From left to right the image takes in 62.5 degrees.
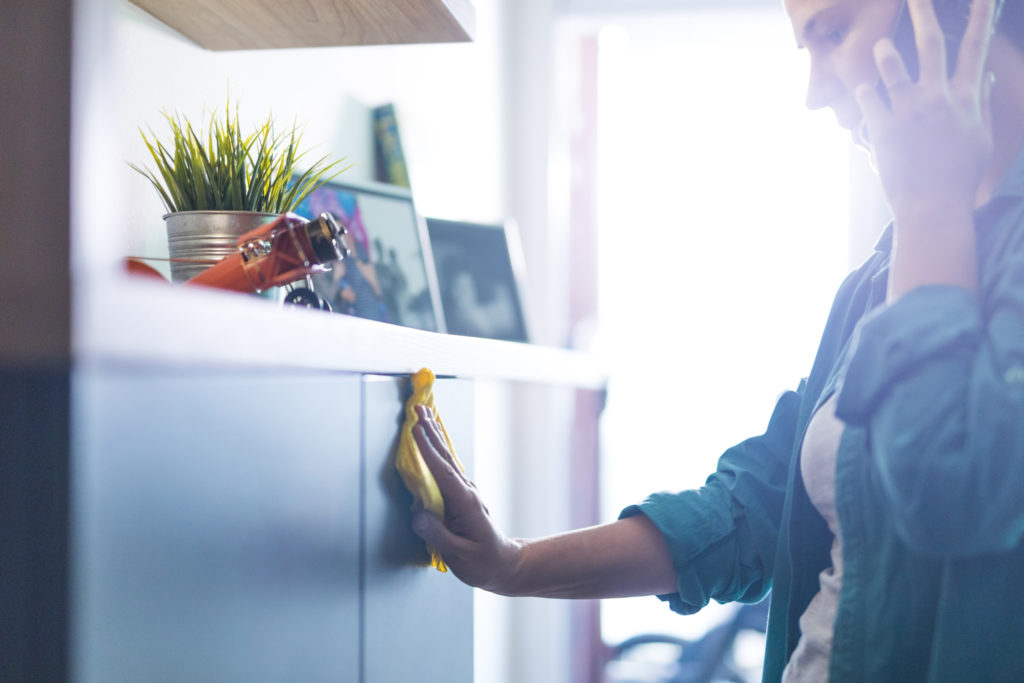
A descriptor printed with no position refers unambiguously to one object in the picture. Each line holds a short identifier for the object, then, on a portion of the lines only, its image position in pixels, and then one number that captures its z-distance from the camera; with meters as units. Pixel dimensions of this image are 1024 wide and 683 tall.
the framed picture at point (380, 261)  1.10
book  1.44
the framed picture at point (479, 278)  1.52
